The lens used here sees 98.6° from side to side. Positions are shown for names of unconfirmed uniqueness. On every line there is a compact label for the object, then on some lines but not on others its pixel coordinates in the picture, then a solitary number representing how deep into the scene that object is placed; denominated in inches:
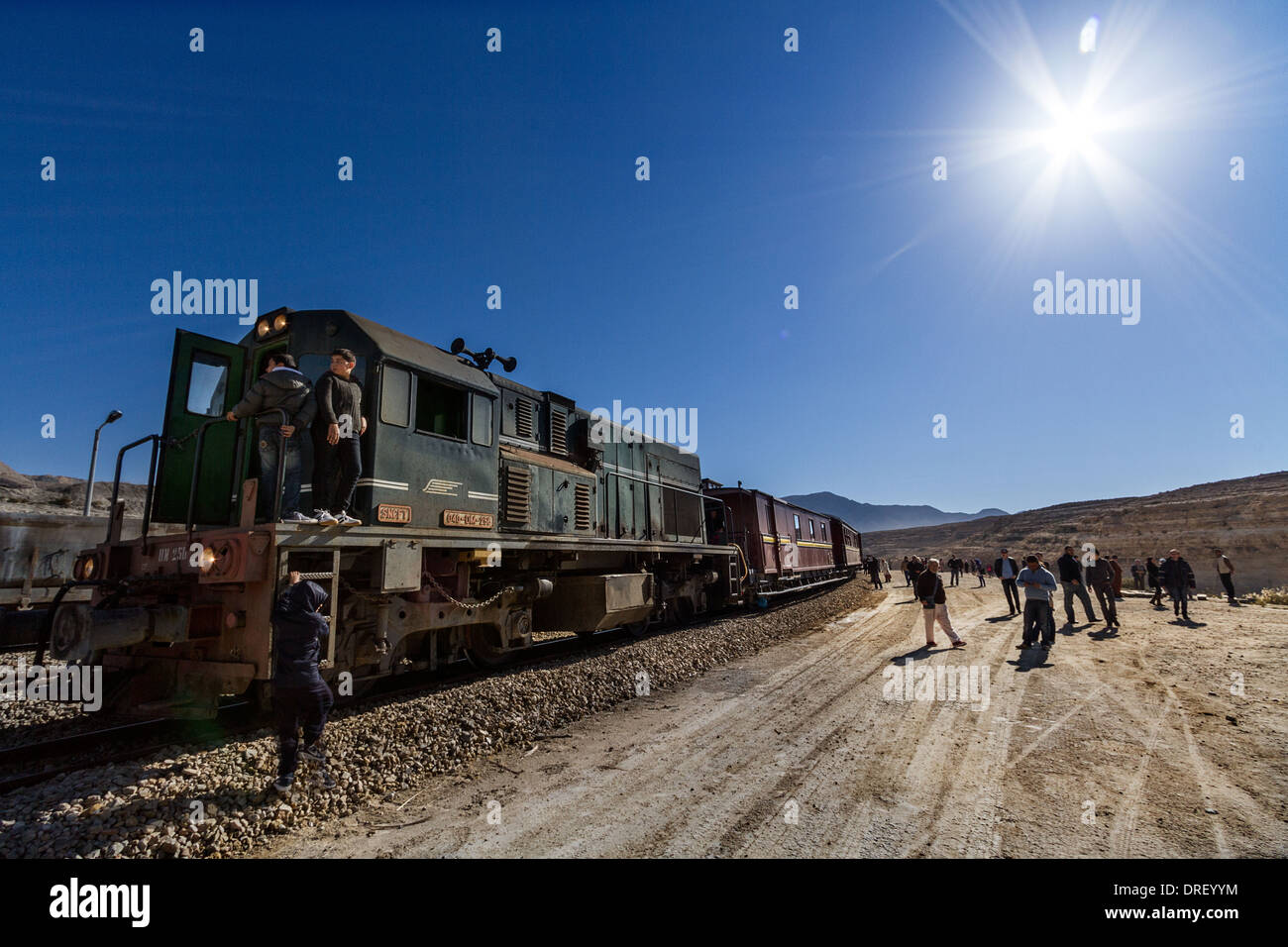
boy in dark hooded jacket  163.2
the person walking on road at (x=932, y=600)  401.7
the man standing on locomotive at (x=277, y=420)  199.8
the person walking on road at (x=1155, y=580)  669.9
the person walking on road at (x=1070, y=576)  489.7
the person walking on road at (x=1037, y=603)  388.2
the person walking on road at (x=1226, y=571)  637.9
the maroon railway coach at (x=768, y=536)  669.3
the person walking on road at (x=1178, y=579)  557.3
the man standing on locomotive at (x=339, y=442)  210.2
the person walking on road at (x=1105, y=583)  482.1
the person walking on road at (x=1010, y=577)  589.7
